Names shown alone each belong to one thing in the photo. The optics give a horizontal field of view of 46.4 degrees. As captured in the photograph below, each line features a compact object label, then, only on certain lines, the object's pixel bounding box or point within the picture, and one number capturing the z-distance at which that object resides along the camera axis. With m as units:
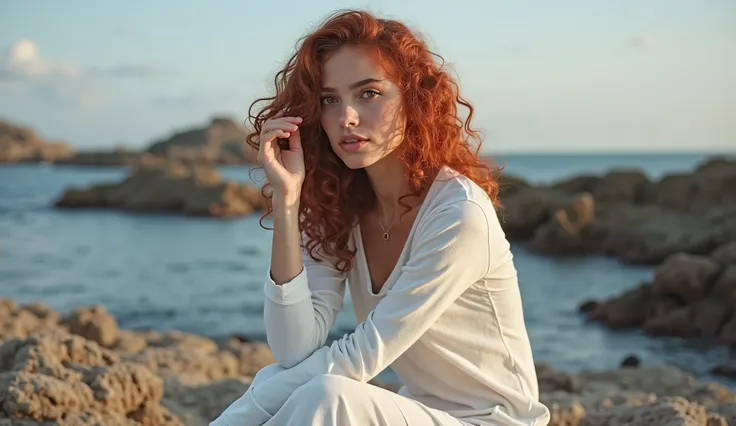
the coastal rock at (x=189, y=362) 6.02
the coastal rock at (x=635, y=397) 3.41
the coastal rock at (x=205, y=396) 4.57
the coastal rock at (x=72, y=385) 3.22
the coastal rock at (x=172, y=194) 39.09
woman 2.53
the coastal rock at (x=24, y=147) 106.44
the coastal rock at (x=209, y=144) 92.12
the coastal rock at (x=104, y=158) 101.94
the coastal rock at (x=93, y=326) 8.02
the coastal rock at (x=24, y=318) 8.32
